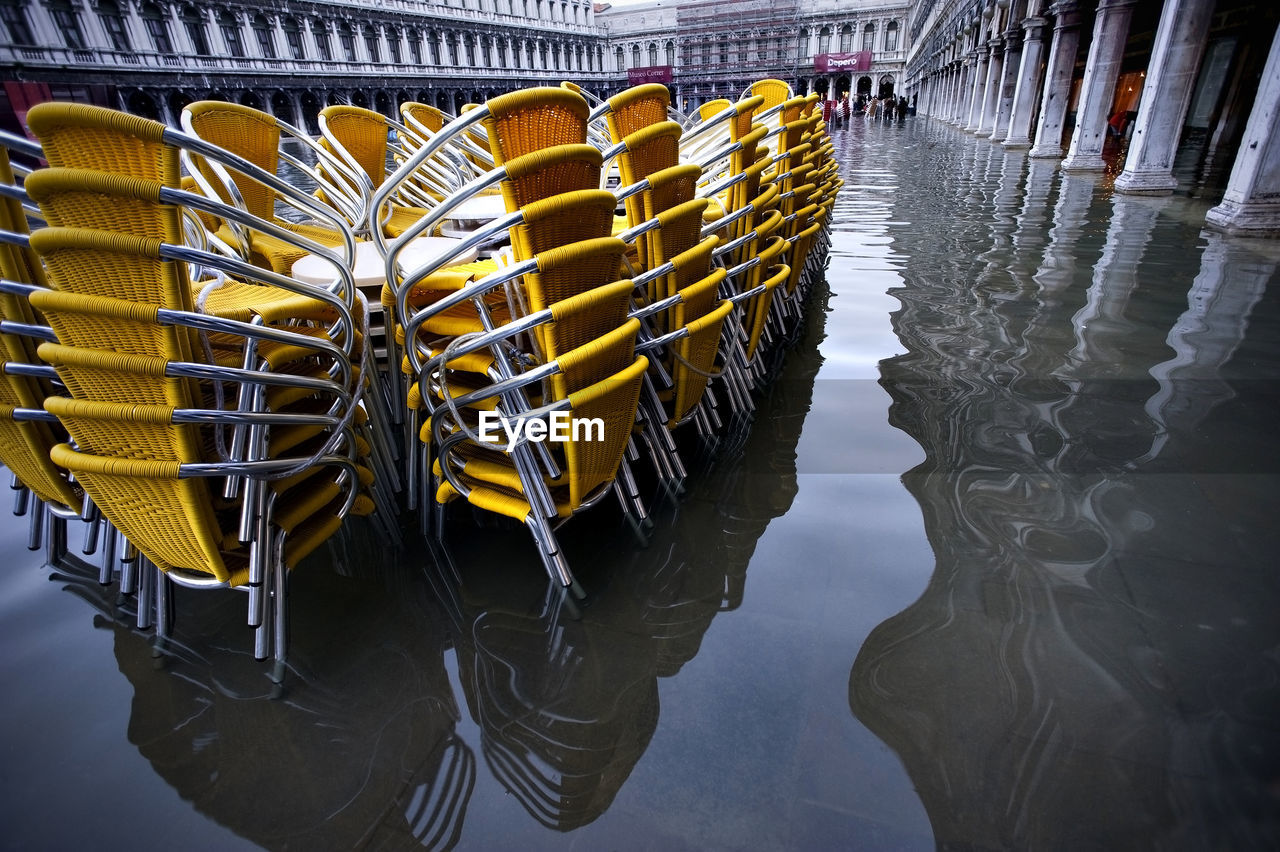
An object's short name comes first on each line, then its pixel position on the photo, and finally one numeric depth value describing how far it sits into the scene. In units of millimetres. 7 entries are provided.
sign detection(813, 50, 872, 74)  66875
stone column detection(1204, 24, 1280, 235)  6004
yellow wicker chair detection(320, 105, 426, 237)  3121
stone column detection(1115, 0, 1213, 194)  7773
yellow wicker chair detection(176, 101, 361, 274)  2459
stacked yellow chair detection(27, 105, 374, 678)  1205
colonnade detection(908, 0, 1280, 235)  6125
